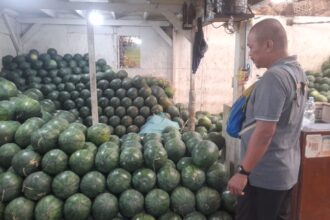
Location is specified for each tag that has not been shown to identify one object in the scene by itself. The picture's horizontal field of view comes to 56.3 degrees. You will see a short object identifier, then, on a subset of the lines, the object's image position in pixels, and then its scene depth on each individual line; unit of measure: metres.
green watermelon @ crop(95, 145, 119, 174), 2.45
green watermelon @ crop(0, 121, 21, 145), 2.59
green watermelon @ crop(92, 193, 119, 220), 2.34
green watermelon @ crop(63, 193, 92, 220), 2.30
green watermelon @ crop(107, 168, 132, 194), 2.41
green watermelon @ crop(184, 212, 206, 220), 2.39
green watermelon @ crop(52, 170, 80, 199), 2.35
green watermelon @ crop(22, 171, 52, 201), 2.34
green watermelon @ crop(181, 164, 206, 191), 2.44
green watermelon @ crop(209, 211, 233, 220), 2.42
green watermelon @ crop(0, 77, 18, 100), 3.20
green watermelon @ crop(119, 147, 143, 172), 2.46
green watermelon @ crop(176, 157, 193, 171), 2.54
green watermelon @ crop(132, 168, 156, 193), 2.43
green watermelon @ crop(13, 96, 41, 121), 2.92
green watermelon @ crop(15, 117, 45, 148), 2.59
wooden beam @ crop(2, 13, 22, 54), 6.36
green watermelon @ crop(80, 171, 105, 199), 2.38
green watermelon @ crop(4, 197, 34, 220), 2.30
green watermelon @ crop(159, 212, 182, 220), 2.39
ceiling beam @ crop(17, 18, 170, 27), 7.05
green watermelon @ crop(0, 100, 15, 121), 2.80
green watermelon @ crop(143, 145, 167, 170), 2.46
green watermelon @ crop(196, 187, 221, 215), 2.42
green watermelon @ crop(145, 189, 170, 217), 2.37
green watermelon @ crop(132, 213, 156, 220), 2.37
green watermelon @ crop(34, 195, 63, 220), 2.28
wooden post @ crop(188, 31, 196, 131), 5.14
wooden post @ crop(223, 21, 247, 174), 2.83
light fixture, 6.66
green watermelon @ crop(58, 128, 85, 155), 2.48
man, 1.62
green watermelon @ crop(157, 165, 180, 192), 2.43
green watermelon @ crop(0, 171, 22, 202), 2.35
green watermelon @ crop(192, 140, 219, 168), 2.48
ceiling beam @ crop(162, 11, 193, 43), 4.78
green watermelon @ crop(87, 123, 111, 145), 2.67
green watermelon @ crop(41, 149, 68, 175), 2.40
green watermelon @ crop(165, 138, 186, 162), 2.60
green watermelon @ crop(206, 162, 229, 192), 2.48
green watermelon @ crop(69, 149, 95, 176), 2.43
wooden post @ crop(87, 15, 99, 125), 4.45
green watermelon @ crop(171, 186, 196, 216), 2.40
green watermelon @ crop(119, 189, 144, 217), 2.36
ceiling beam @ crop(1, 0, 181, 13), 4.48
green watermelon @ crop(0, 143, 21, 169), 2.51
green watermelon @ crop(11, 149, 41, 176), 2.39
